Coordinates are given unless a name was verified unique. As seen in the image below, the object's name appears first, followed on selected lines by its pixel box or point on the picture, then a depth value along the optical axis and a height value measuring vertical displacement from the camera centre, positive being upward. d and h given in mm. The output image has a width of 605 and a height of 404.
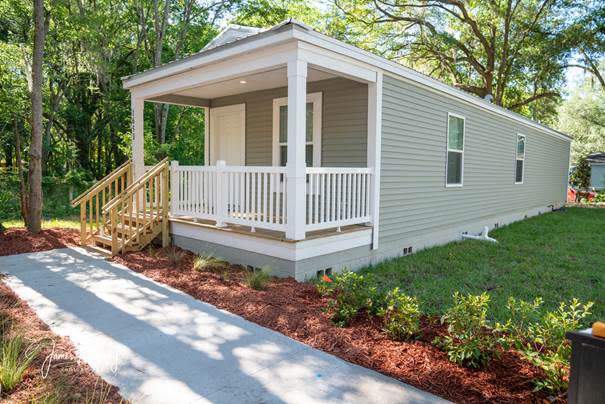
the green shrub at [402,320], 3436 -1188
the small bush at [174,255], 6145 -1272
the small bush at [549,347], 2596 -1166
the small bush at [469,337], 2934 -1145
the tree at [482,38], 18578 +6542
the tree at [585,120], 35188 +4907
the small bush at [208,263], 5668 -1260
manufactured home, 5316 +313
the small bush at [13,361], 2604 -1271
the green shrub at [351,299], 3857 -1172
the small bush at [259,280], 4875 -1247
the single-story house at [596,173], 28000 +259
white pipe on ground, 9056 -1312
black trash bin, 1957 -901
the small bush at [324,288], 4413 -1221
